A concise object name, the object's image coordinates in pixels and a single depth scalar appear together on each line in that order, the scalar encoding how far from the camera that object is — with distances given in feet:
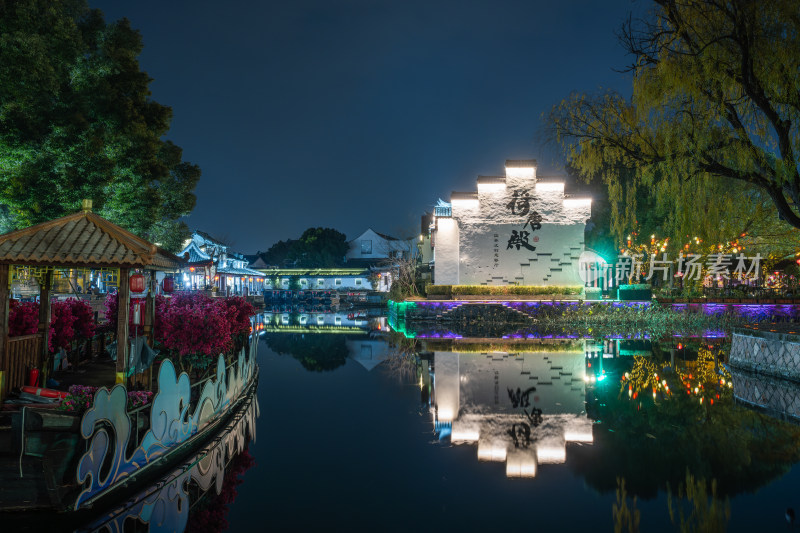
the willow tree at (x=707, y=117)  31.37
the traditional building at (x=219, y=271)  135.67
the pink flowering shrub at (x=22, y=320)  25.84
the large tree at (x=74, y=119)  51.49
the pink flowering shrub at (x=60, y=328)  30.94
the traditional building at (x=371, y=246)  221.25
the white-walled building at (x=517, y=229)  94.48
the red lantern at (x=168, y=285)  39.07
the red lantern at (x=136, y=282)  25.81
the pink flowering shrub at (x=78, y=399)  19.22
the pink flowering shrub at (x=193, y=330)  30.07
